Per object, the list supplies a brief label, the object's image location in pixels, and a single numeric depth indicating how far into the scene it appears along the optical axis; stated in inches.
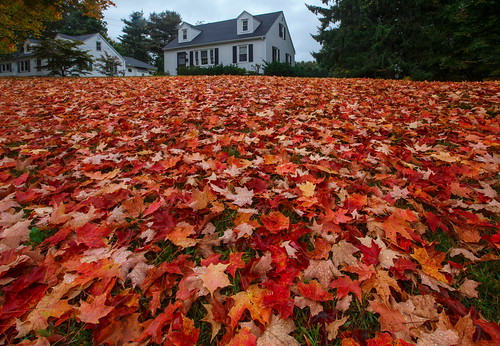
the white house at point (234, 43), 948.0
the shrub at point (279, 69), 596.4
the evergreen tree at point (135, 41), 1925.4
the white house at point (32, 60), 1322.6
